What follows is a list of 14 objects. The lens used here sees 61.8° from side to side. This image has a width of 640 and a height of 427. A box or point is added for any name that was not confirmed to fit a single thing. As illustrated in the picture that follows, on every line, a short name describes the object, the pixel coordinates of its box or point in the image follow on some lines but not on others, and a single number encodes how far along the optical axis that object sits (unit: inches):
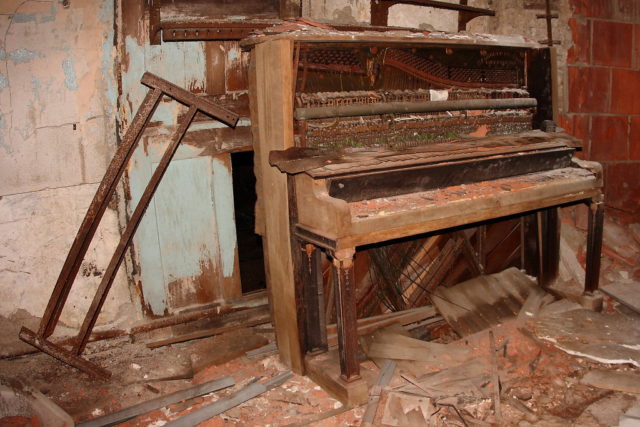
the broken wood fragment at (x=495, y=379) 111.7
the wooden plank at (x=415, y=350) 132.3
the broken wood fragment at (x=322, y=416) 112.5
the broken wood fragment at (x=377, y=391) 111.1
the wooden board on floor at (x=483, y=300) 148.7
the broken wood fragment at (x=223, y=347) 135.1
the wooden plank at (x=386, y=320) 136.5
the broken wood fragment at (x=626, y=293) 159.0
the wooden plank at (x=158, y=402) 112.0
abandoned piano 109.4
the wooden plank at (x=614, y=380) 118.9
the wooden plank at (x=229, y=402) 111.5
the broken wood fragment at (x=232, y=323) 140.6
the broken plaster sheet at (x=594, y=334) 133.3
